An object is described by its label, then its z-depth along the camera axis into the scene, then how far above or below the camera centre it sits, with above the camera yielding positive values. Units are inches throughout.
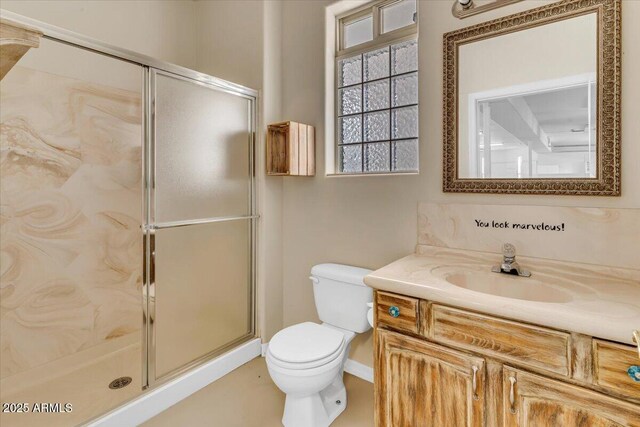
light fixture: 60.7 +39.4
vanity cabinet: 35.7 -21.1
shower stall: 69.9 -4.3
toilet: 58.8 -27.0
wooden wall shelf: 81.0 +15.8
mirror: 52.0 +19.3
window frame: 76.6 +42.6
